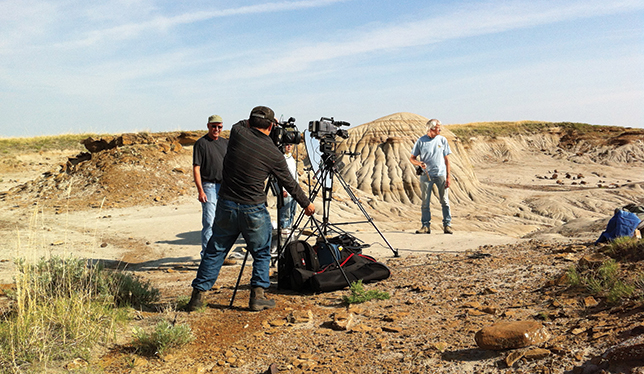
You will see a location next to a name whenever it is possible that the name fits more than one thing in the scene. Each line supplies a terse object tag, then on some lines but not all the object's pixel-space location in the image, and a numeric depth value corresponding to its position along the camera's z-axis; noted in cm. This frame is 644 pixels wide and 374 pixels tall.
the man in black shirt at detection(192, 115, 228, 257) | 624
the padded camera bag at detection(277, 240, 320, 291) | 536
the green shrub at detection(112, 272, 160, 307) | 477
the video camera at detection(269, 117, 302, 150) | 528
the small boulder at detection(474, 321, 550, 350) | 313
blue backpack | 642
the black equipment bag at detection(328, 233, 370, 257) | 612
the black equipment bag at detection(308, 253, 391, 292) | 519
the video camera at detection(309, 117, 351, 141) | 622
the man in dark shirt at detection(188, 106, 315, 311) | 436
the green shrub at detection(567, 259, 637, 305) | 364
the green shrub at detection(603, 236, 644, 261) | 480
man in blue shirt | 847
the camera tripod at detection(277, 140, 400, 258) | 619
